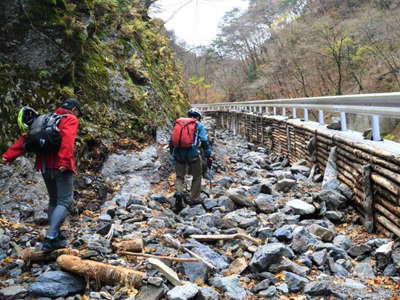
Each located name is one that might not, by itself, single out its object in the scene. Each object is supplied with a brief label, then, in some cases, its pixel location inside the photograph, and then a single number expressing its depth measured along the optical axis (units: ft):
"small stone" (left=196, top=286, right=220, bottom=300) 11.18
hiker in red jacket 13.51
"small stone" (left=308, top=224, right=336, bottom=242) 16.51
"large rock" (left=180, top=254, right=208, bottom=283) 12.65
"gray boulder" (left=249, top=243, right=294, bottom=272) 13.44
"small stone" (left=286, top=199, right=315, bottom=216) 19.75
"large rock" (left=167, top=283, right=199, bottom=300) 10.84
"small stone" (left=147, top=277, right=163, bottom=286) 11.58
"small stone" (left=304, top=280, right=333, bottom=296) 11.78
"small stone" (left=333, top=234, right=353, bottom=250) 15.65
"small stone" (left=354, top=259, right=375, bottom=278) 13.19
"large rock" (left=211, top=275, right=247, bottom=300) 11.78
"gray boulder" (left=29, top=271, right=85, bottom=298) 11.16
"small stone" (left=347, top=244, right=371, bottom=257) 14.82
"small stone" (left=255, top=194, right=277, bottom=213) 21.34
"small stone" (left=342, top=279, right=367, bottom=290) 12.29
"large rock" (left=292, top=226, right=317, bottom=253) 15.24
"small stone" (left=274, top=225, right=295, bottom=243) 16.26
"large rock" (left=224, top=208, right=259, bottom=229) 18.71
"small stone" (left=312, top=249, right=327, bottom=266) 13.94
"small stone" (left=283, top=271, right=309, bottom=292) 12.24
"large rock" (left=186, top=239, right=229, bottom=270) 14.14
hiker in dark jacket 23.43
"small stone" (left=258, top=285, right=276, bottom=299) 11.91
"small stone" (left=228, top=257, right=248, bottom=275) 13.60
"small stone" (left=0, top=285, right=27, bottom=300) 10.87
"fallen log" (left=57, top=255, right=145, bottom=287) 12.00
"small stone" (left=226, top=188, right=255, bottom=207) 22.38
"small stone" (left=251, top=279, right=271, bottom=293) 12.30
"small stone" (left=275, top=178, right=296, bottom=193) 25.88
